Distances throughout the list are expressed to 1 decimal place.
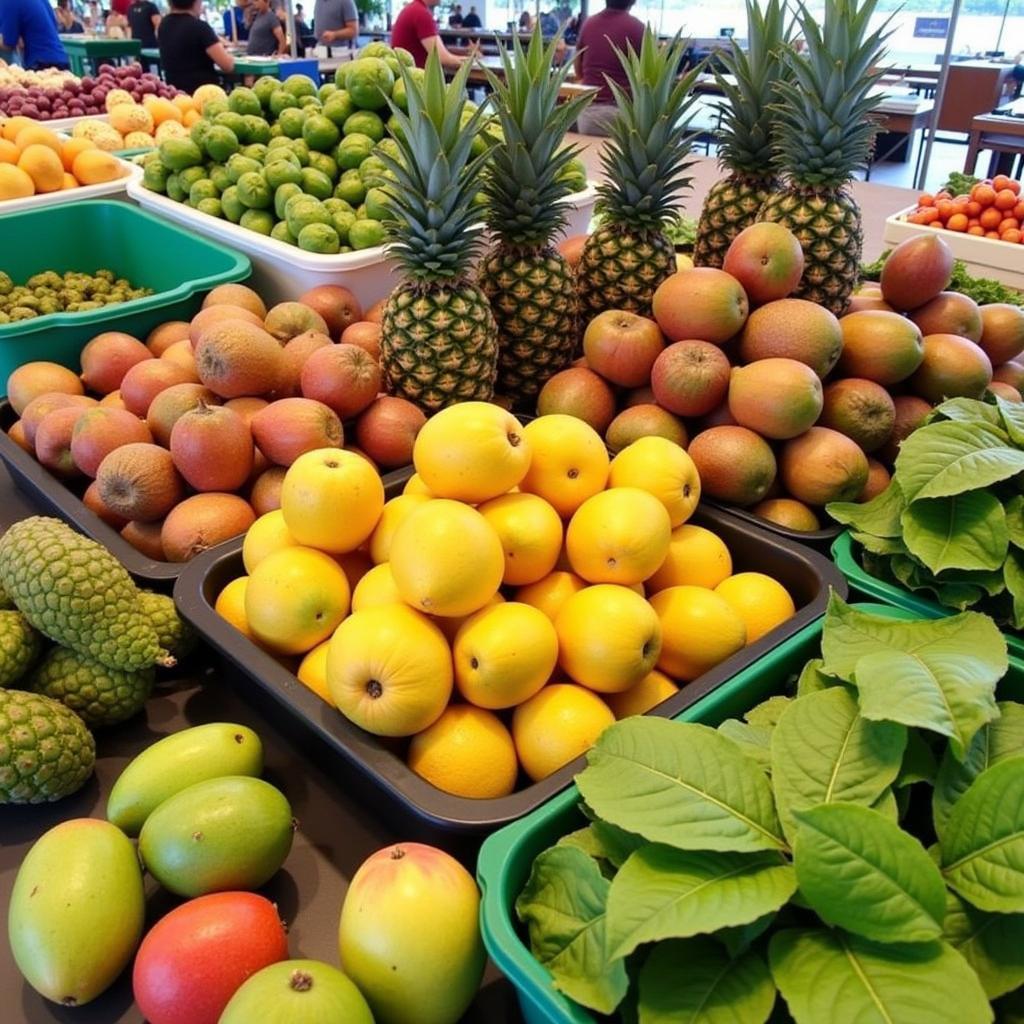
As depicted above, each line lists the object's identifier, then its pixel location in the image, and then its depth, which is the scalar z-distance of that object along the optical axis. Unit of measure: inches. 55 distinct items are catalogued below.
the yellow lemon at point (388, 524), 43.7
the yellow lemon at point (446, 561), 35.4
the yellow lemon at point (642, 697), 39.7
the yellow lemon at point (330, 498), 40.9
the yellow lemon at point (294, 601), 39.5
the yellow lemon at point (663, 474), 45.0
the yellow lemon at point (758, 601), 43.4
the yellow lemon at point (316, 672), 39.0
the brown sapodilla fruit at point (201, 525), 49.2
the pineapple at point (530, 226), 58.3
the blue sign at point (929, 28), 426.9
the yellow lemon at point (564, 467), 44.8
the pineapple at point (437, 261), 53.9
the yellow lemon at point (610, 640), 36.9
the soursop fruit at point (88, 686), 40.8
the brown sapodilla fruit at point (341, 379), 55.6
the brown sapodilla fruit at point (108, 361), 66.4
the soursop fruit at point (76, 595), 39.0
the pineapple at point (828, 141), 61.3
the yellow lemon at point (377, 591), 38.9
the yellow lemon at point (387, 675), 34.1
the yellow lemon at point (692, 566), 46.2
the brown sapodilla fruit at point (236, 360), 55.6
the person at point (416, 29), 204.1
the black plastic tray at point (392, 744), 32.4
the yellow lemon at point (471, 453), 40.8
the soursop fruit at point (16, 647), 39.8
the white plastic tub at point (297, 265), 72.4
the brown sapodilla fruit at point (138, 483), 50.9
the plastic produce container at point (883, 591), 42.6
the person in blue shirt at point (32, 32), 235.1
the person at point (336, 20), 340.8
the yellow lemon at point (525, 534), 40.9
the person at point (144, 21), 344.5
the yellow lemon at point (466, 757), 35.0
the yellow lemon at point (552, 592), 41.7
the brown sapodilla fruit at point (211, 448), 50.9
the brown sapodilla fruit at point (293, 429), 51.7
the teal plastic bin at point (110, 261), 69.8
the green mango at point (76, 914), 29.2
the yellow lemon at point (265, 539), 43.6
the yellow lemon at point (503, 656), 35.4
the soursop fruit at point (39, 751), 35.2
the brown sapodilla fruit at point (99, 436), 54.0
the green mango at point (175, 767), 35.2
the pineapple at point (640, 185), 62.9
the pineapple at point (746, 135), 67.0
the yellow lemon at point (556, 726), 35.6
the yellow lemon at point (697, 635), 40.4
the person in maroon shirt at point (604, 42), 205.2
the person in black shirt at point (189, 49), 215.9
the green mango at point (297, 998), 24.9
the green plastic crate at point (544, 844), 25.5
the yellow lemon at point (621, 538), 40.5
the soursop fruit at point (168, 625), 43.9
